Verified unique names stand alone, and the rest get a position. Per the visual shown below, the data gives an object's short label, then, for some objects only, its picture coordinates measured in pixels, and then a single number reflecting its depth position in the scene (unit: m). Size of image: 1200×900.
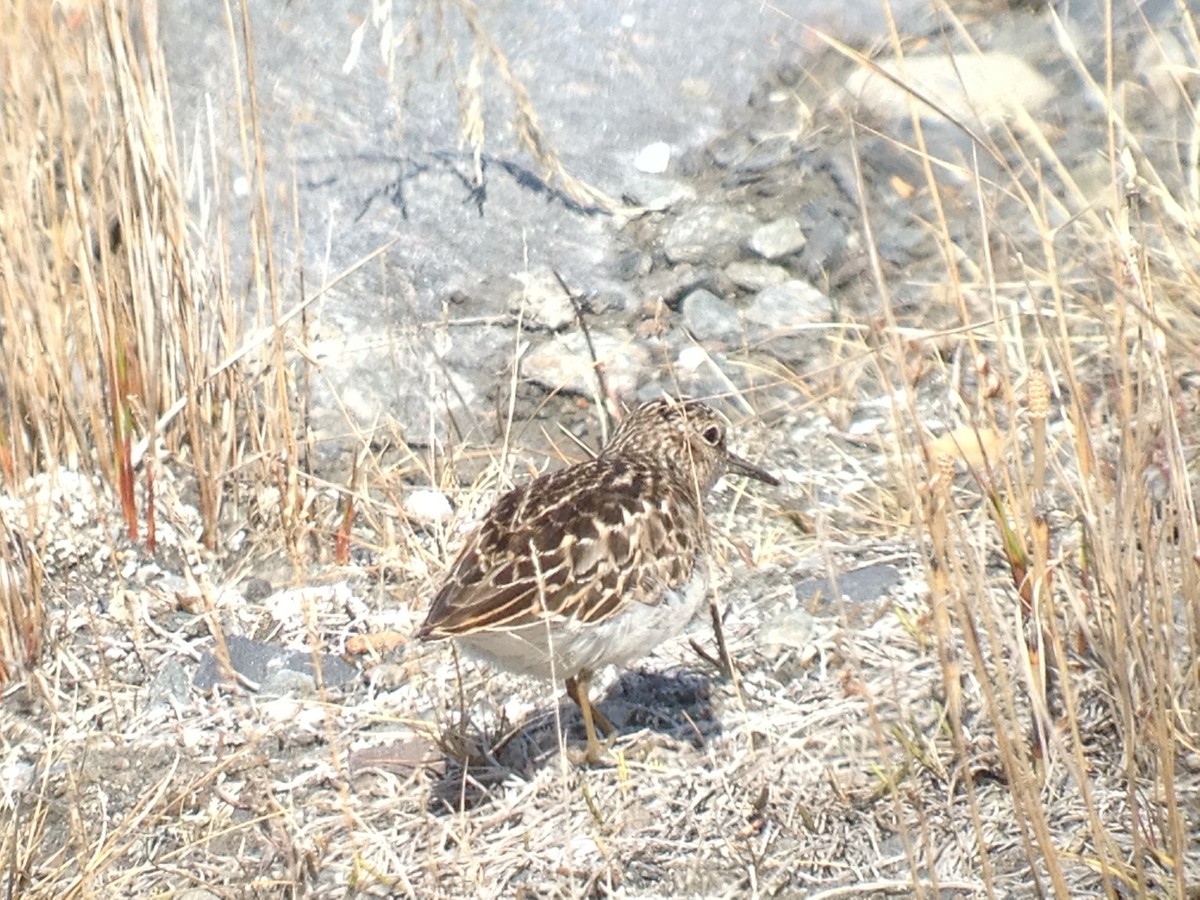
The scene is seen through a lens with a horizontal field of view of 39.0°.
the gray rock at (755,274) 6.88
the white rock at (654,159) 7.46
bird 4.22
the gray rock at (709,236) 7.02
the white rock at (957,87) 7.15
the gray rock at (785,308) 6.68
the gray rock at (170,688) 4.98
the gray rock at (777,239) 6.98
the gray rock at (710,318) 6.71
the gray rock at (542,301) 6.77
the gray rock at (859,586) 5.16
